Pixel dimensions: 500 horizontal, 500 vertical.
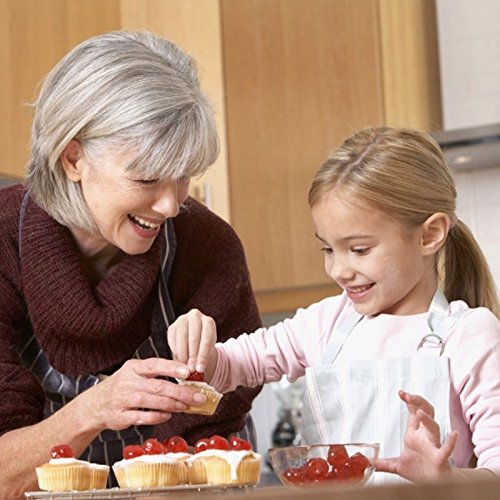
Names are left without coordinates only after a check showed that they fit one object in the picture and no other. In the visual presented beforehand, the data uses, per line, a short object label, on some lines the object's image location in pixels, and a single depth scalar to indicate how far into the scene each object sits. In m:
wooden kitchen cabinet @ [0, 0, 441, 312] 2.66
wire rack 1.58
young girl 1.76
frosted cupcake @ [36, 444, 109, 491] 1.66
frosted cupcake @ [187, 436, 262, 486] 1.64
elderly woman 1.90
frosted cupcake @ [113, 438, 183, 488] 1.65
